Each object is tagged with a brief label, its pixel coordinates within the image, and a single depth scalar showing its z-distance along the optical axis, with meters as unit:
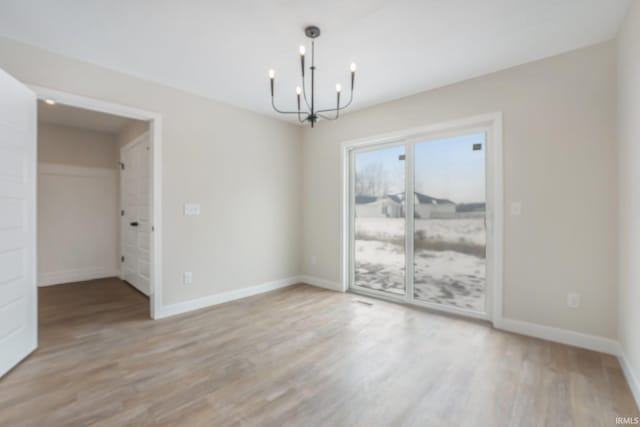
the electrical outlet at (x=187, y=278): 3.41
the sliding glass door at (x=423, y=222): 3.16
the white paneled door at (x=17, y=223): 2.05
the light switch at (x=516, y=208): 2.76
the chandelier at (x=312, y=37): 2.22
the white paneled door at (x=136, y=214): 4.09
